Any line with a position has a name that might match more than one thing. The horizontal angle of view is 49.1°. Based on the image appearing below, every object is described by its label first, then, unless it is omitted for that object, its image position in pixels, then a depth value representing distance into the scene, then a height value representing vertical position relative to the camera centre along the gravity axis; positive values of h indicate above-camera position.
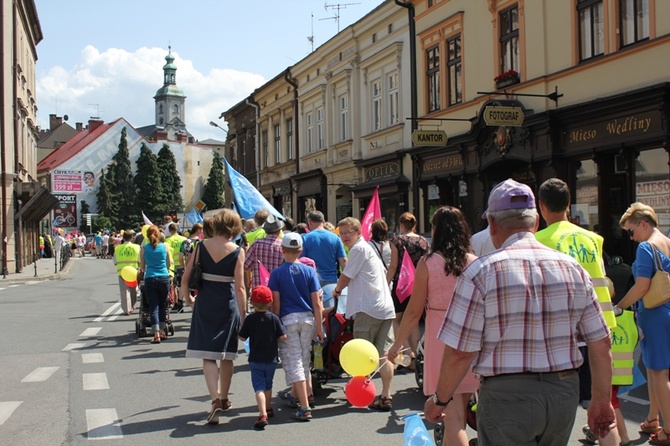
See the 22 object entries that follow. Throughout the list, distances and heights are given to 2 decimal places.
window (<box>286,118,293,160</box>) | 33.66 +4.43
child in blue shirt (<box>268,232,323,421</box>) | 6.86 -0.69
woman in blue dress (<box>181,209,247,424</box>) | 6.77 -0.65
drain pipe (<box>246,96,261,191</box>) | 38.31 +4.90
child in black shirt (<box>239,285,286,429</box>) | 6.62 -0.95
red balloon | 5.86 -1.28
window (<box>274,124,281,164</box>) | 35.38 +4.38
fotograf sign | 15.16 +2.33
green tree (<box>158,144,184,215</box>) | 93.88 +7.36
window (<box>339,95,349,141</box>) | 27.05 +4.28
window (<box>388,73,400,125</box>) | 22.91 +4.16
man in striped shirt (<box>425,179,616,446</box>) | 3.04 -0.46
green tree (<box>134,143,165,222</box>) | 90.88 +6.26
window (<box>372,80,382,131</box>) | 24.11 +4.19
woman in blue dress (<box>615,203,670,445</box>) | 5.64 -0.69
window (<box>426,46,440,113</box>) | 20.38 +4.29
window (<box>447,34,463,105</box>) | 19.22 +4.26
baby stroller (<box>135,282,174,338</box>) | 11.88 -1.36
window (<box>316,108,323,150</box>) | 29.83 +4.24
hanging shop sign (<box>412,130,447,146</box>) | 18.64 +2.34
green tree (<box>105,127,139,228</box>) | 89.50 +6.00
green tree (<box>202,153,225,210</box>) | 103.31 +6.68
